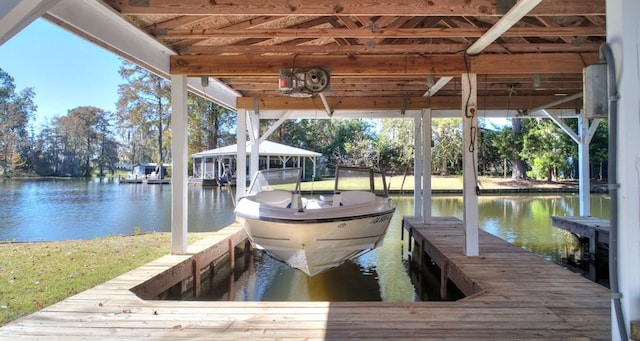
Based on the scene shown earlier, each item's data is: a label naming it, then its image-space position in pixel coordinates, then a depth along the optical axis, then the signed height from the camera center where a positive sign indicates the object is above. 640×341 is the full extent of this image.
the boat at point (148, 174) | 30.25 -0.22
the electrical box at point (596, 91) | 2.20 +0.47
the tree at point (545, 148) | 22.66 +1.43
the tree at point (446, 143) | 25.78 +1.95
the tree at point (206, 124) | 30.89 +4.02
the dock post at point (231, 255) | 6.92 -1.52
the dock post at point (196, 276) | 5.22 -1.43
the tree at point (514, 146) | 24.22 +1.64
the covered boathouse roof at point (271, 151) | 21.33 +1.27
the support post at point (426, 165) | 7.87 +0.14
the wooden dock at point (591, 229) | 6.86 -1.16
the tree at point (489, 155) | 26.59 +1.19
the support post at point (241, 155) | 8.05 +0.36
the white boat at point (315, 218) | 4.41 -0.56
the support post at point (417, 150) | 8.74 +0.50
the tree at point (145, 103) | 30.95 +5.75
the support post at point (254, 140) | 8.74 +0.75
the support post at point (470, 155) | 5.16 +0.22
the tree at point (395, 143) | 25.62 +1.94
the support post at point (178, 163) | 5.25 +0.13
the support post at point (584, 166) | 8.42 +0.11
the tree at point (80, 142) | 40.00 +3.31
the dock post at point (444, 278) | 5.22 -1.49
